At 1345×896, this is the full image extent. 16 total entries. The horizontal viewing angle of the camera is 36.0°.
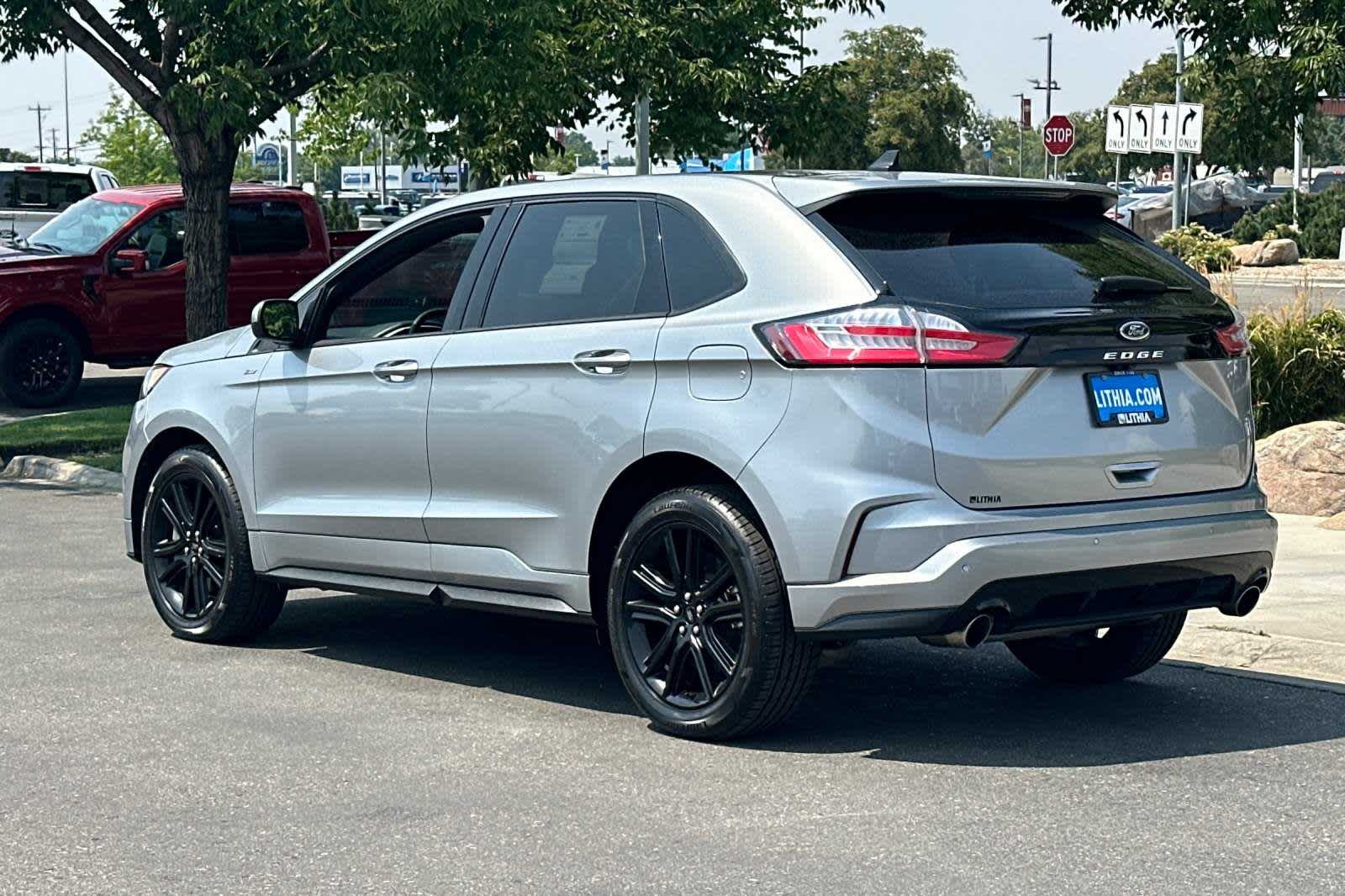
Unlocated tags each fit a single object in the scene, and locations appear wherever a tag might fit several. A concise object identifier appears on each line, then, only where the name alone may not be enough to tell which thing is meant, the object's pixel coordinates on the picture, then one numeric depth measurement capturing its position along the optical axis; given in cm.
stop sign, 4331
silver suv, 605
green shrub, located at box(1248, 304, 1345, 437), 1390
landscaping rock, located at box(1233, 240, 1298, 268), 4009
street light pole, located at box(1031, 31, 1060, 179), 11188
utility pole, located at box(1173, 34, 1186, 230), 2958
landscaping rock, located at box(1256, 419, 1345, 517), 1188
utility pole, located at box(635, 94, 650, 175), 2177
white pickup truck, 2930
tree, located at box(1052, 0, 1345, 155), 1395
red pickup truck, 1919
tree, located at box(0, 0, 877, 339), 1542
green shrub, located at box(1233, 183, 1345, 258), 4422
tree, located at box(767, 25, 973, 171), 7219
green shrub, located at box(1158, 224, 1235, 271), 2223
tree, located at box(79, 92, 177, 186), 6556
